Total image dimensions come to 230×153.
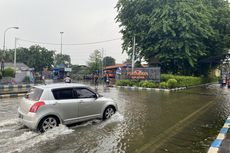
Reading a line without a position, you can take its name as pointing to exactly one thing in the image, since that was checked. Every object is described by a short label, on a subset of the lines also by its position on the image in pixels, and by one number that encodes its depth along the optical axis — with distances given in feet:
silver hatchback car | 21.63
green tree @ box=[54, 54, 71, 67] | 283.22
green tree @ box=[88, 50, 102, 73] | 167.19
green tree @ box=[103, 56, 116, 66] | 317.91
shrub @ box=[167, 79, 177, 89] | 72.54
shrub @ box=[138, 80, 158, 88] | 75.78
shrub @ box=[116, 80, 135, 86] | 82.98
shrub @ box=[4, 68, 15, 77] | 104.72
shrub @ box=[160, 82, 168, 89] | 72.60
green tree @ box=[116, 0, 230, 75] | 78.12
